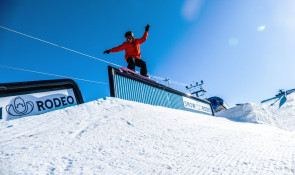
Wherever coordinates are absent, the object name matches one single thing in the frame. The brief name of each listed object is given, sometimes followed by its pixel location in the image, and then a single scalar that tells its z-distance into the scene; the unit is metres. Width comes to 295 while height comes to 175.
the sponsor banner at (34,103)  3.17
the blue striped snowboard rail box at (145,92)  4.45
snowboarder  5.55
